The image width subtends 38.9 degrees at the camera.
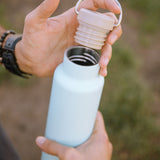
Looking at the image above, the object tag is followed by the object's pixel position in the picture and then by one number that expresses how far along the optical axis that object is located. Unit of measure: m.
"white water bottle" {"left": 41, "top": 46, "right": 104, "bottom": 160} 0.76
